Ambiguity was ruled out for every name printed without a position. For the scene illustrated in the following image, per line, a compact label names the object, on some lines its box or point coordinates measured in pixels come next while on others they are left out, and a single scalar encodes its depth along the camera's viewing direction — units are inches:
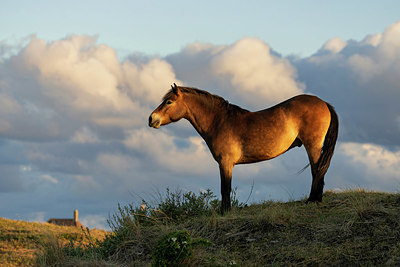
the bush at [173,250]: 531.8
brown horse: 785.6
